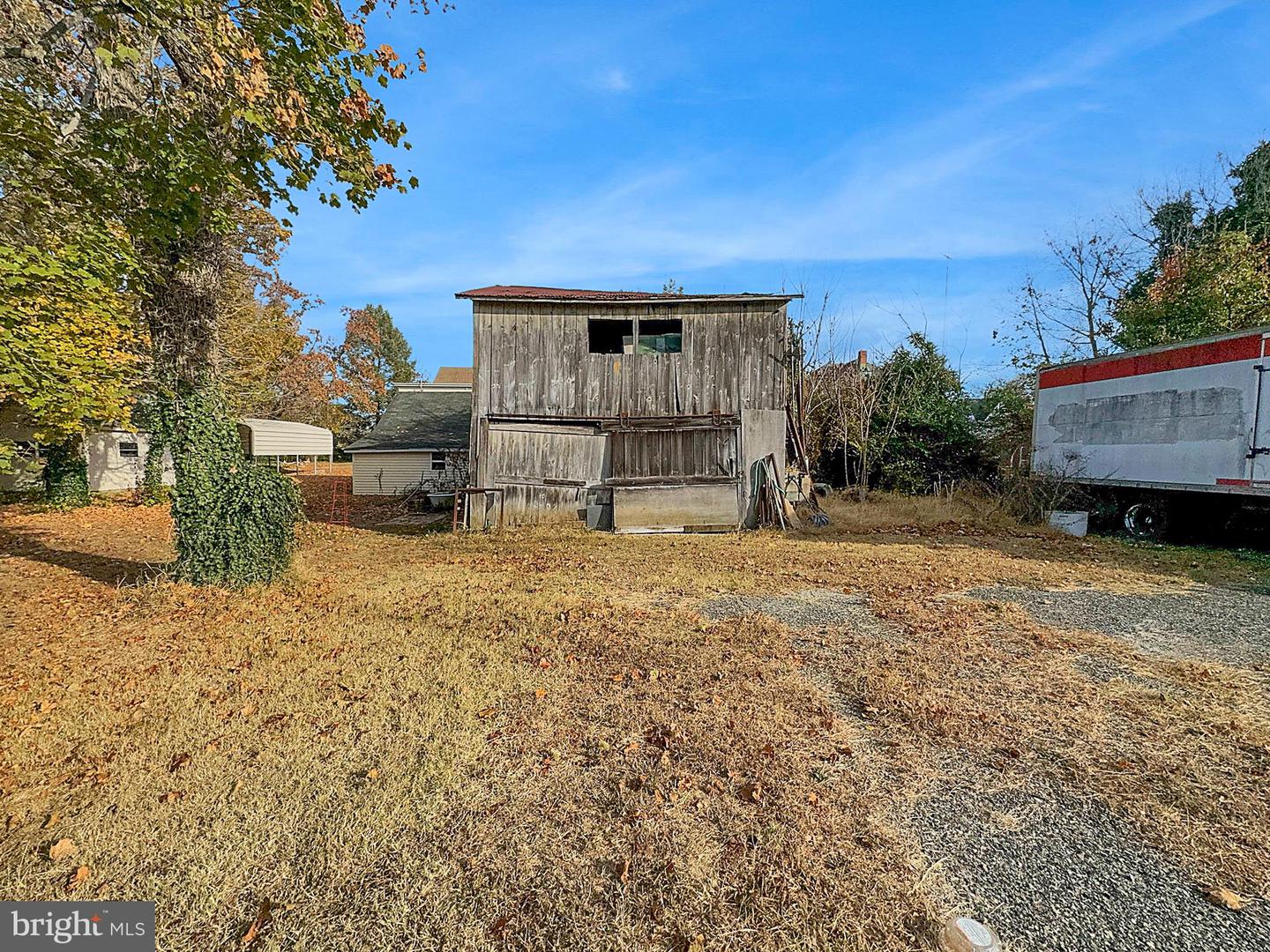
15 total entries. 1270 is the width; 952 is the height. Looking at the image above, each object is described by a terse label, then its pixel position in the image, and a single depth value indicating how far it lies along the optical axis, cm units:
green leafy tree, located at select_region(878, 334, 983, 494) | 1759
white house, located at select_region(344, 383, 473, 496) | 2156
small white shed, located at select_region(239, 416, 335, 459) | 1709
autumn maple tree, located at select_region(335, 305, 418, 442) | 4025
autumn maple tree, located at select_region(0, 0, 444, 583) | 440
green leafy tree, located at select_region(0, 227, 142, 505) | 626
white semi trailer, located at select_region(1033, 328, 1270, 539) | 937
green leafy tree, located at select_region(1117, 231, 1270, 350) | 1419
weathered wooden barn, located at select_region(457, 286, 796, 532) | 1291
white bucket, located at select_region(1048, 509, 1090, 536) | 1232
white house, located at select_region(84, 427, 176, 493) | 2072
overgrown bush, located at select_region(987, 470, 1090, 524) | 1298
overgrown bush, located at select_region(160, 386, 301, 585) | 681
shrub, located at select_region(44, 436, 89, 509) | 1645
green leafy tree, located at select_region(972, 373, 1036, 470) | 1703
